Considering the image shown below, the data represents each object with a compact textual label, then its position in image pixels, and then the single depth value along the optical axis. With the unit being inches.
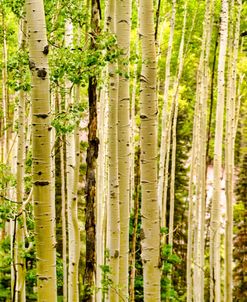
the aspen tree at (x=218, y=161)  526.9
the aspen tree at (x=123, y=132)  333.6
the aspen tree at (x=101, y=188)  743.1
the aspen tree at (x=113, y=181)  352.3
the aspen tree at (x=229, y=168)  627.0
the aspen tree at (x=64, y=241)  811.8
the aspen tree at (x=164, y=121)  731.0
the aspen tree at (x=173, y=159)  785.4
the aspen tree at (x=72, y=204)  449.1
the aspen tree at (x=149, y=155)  263.9
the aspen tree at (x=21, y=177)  395.5
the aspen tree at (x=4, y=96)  691.9
